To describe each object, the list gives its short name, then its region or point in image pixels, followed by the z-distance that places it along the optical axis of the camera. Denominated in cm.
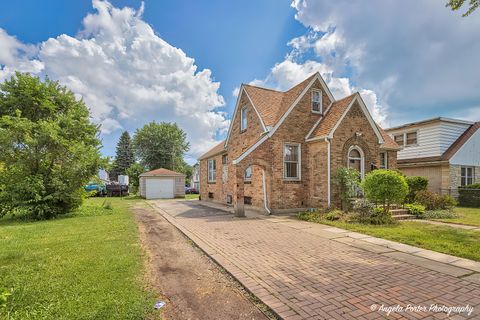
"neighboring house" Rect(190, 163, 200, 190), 6000
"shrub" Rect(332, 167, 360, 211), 1271
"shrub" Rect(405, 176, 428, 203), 1502
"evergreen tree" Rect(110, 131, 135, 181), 6944
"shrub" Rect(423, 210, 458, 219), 1184
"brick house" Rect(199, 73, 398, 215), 1316
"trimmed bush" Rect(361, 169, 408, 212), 1054
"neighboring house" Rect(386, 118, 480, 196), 1783
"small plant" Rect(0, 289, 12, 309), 213
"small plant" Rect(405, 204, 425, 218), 1204
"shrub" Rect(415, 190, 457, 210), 1330
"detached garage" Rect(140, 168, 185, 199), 2928
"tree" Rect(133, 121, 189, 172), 4969
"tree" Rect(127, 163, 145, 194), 3578
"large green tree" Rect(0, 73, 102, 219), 1240
